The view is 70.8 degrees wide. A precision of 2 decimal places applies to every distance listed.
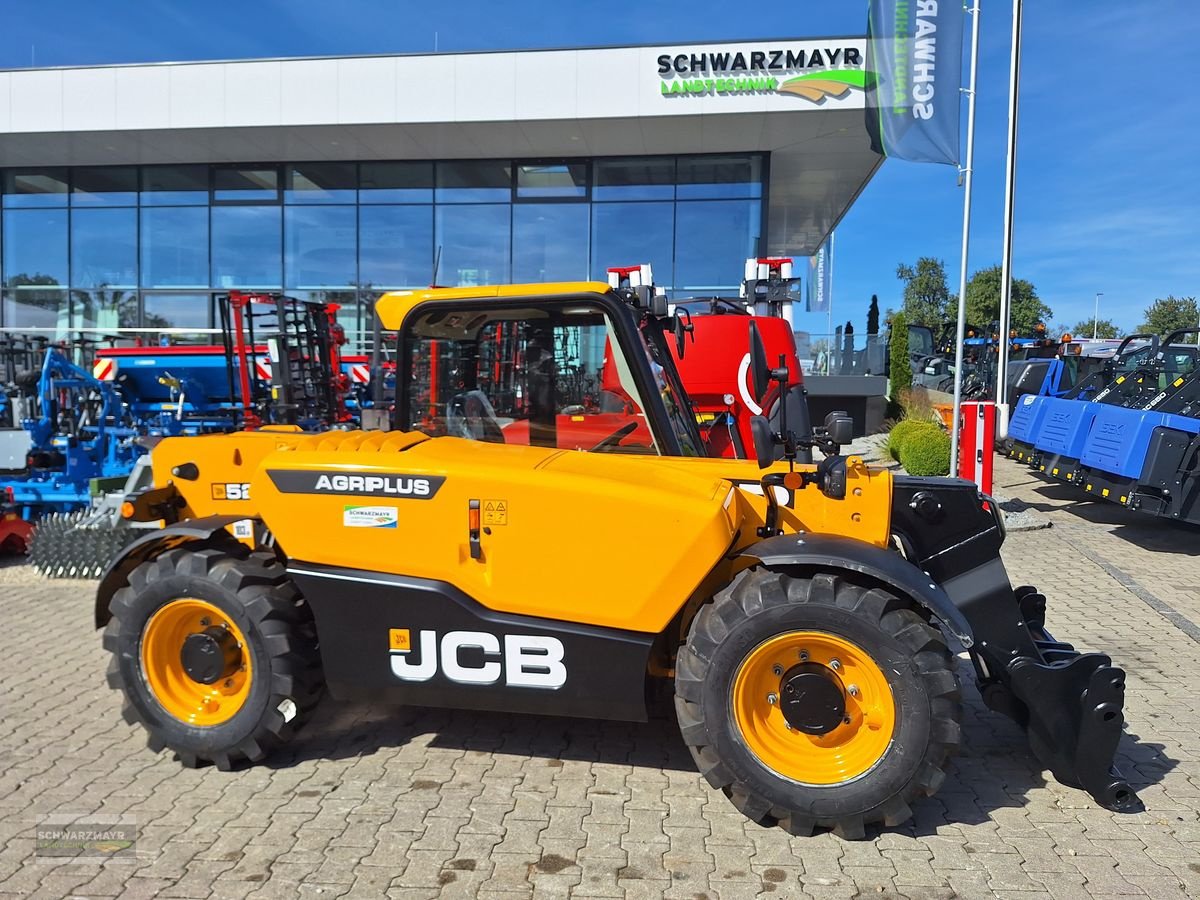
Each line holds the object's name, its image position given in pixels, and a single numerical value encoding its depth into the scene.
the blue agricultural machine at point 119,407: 7.30
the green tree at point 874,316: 29.72
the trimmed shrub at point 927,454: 12.61
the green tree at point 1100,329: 65.56
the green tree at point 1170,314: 59.25
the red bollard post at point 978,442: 9.24
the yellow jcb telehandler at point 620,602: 3.15
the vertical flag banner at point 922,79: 9.50
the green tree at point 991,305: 54.09
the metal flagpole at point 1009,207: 12.27
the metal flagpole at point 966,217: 9.72
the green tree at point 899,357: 19.52
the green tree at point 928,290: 69.81
